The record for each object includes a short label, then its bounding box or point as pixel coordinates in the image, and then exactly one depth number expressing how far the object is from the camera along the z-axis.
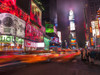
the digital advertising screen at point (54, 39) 73.39
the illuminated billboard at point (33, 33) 33.34
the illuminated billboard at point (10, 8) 24.64
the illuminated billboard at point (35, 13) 39.44
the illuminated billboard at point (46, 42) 55.74
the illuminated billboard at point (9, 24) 24.52
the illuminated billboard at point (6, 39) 24.61
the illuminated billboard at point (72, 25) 119.29
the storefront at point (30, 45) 32.95
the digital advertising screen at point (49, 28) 70.23
